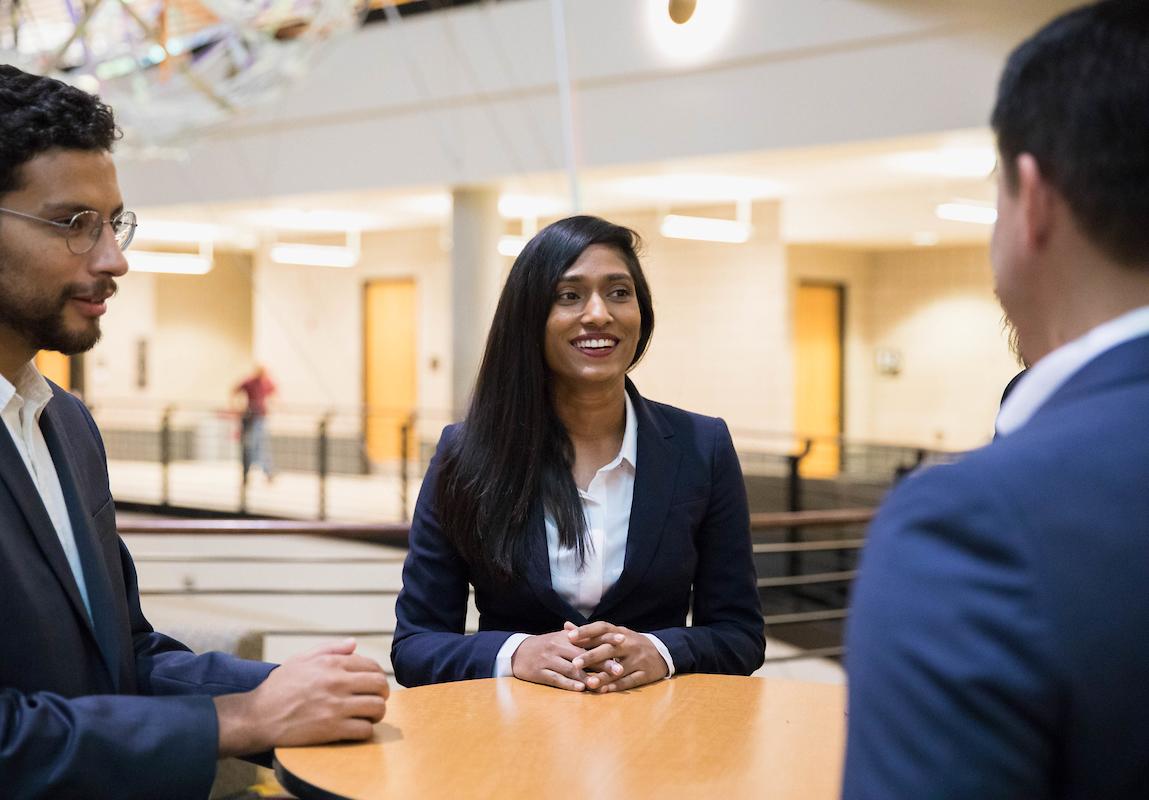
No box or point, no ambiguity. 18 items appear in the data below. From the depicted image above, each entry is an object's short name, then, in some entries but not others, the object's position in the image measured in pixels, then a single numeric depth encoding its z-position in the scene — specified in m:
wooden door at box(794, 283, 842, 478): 15.48
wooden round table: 1.47
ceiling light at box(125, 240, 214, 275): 17.44
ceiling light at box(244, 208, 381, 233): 14.84
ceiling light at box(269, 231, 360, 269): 16.45
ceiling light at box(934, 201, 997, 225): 11.68
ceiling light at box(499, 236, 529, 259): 13.37
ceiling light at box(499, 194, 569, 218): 12.32
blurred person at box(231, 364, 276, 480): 14.50
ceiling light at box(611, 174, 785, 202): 11.08
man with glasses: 1.46
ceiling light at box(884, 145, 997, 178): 9.30
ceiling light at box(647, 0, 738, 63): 9.15
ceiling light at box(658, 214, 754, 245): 12.85
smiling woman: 2.23
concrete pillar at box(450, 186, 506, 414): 11.44
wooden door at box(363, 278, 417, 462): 16.36
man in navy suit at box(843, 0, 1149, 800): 0.76
